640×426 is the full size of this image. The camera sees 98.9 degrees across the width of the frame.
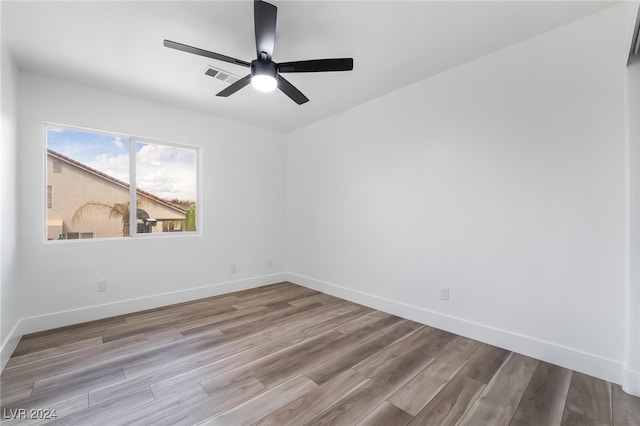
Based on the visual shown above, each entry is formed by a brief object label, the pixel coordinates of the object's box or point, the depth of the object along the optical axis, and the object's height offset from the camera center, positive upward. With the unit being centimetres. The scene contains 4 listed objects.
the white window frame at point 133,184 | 289 +36
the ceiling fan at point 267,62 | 176 +112
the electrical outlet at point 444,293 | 281 -84
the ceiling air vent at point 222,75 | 270 +141
